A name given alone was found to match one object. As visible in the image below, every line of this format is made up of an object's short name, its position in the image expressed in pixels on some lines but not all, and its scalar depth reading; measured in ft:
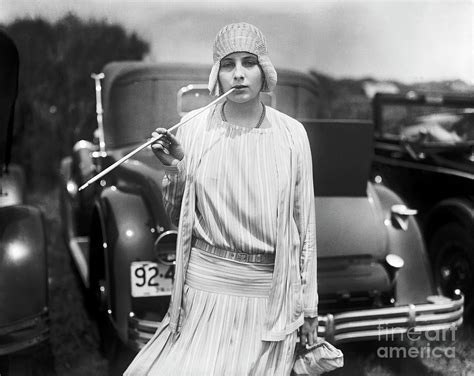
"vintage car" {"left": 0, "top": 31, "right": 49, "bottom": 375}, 9.53
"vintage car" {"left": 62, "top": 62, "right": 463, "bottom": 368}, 9.67
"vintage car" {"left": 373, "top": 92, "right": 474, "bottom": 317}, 11.05
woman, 7.27
